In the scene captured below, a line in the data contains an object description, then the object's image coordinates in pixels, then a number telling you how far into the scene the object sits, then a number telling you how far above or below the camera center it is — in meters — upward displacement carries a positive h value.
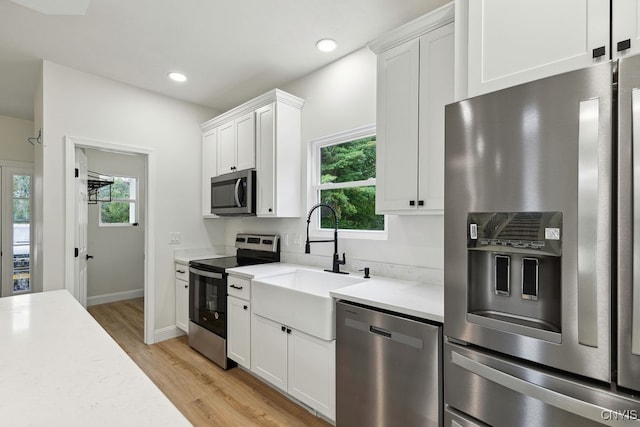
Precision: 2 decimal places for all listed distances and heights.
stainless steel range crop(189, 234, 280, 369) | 2.88 -0.79
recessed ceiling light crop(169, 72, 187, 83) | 3.06 +1.37
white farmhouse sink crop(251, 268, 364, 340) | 1.94 -0.62
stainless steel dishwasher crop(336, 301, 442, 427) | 1.42 -0.79
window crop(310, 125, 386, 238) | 2.62 +0.30
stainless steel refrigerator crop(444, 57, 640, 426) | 0.93 -0.14
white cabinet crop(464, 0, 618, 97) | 1.13 +0.70
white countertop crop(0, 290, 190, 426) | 0.66 -0.44
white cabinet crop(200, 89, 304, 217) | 2.93 +0.65
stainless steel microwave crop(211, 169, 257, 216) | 3.11 +0.21
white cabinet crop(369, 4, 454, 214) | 1.79 +0.63
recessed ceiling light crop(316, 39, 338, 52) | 2.49 +1.38
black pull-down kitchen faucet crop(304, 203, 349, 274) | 2.56 -0.36
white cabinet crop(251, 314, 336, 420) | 1.95 -1.05
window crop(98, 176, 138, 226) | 5.16 +0.19
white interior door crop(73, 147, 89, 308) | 3.05 -0.14
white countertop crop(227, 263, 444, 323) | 1.50 -0.47
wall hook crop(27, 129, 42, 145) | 2.93 +0.74
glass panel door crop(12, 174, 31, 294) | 4.55 -0.28
